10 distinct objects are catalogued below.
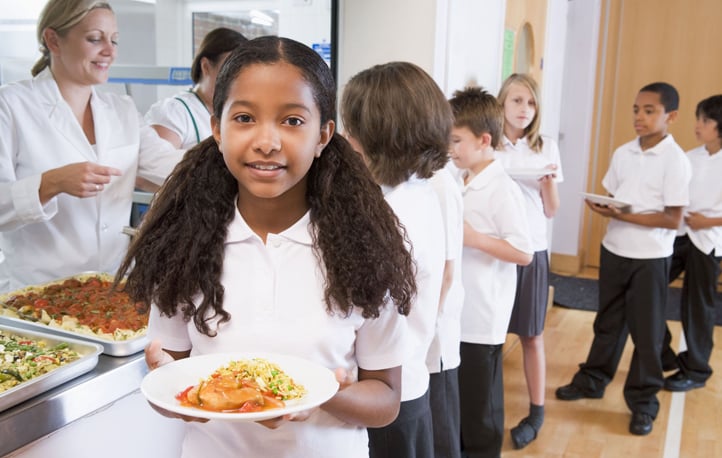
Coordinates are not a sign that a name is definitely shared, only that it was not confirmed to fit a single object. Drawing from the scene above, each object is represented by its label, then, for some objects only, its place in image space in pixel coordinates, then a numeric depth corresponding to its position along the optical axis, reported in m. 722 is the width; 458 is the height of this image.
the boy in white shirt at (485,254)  2.30
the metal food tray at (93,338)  1.51
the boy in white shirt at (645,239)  3.02
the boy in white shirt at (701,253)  3.45
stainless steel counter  1.24
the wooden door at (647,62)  5.47
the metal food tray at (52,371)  1.25
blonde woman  1.74
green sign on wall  3.45
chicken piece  0.89
